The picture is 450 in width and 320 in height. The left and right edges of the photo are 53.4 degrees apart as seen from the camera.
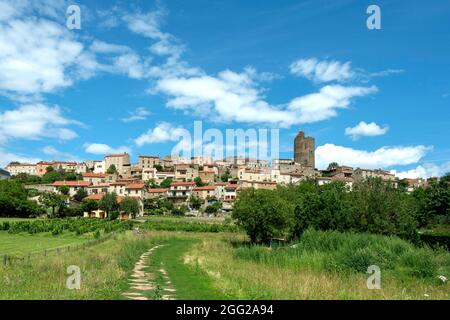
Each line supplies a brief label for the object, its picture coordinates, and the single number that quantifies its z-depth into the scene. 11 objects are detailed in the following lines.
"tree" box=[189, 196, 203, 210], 122.66
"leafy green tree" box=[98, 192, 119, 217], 95.69
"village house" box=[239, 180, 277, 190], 146.62
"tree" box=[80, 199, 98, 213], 99.12
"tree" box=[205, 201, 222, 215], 115.19
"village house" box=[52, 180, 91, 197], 129.88
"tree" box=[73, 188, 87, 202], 123.98
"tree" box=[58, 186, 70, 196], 127.41
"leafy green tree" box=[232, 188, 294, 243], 46.09
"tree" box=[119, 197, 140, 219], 93.44
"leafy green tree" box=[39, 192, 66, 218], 89.94
